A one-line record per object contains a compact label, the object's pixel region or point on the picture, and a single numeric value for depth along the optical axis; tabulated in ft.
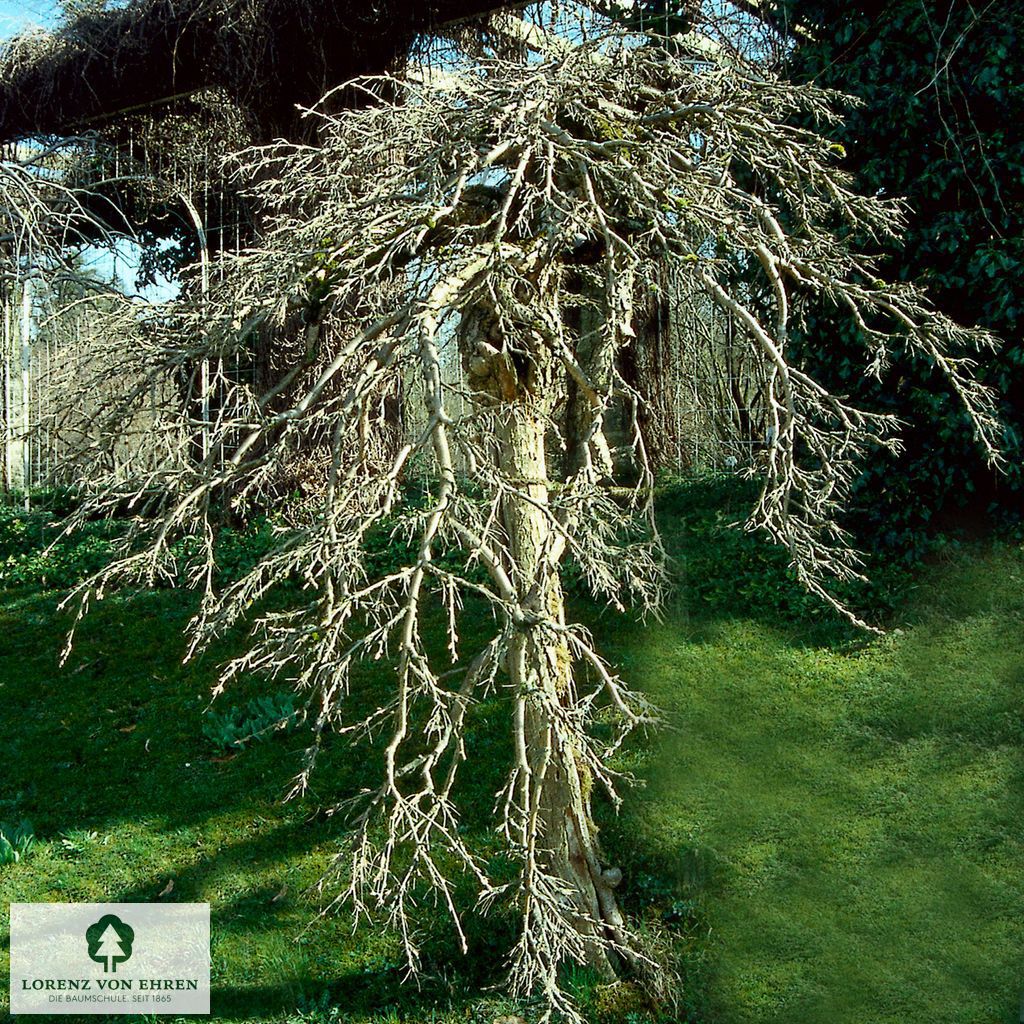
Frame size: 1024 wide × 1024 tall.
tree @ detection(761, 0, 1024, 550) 20.75
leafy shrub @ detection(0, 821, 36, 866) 18.01
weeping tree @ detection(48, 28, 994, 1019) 10.39
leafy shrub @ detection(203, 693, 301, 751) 20.17
